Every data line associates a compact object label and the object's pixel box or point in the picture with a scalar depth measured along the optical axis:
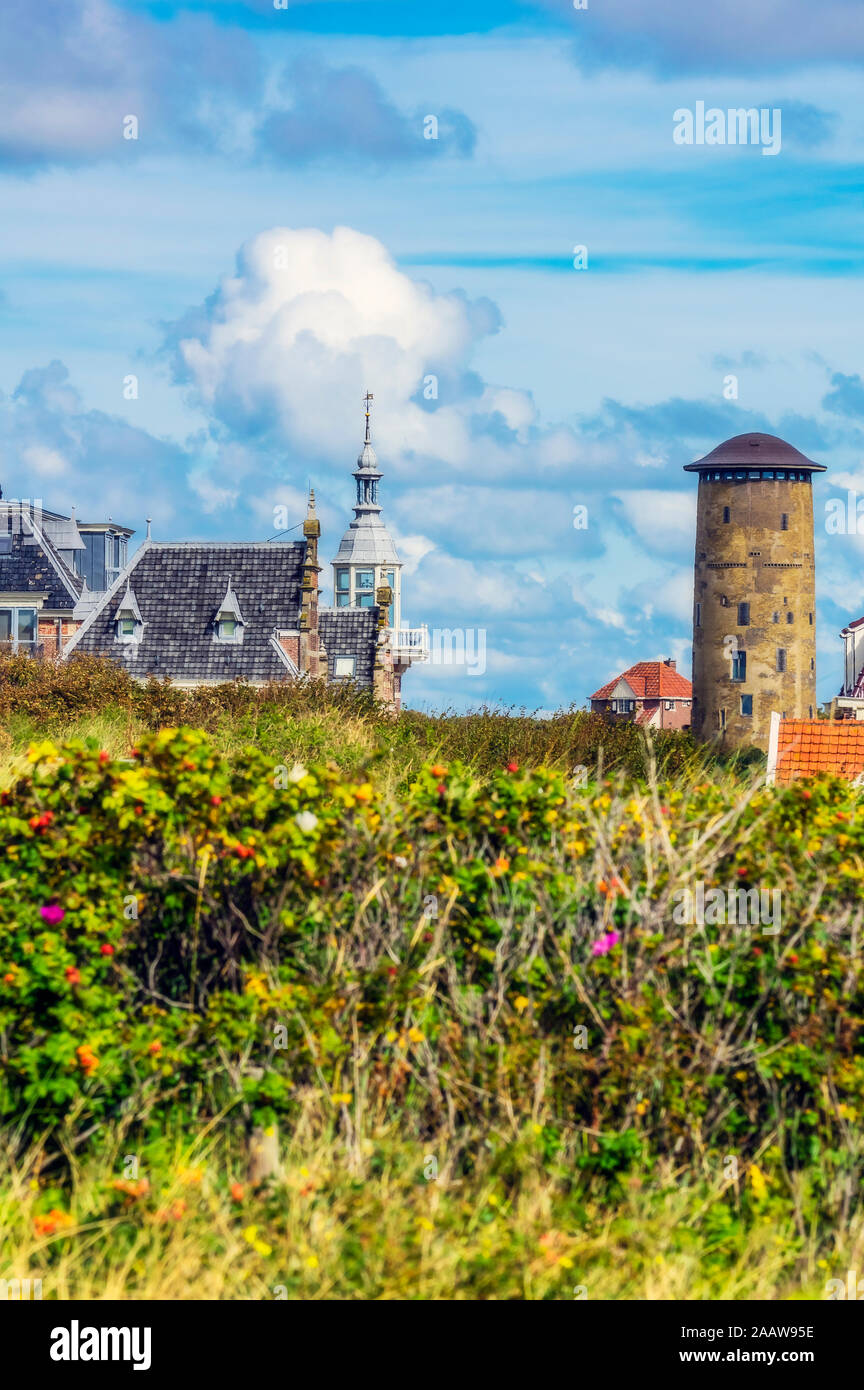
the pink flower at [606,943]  15.40
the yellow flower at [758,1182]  14.48
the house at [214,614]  95.06
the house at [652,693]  161.50
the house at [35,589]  109.69
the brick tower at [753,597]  138.25
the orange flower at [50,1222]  12.89
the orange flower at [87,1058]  14.21
